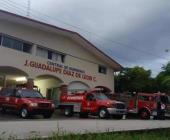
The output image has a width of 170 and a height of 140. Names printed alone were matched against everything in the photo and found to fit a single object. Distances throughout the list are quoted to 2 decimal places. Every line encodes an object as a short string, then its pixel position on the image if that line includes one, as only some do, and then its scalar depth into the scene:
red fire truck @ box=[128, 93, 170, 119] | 12.23
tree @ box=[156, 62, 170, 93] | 18.60
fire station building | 12.36
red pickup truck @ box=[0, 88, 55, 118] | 9.55
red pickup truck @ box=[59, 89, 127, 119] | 10.37
